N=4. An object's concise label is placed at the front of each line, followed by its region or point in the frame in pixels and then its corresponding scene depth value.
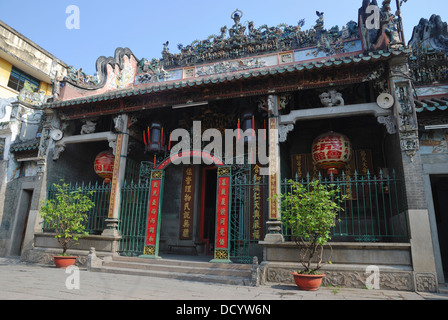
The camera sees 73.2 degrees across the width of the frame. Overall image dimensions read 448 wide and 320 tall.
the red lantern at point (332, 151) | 7.04
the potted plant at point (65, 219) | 7.74
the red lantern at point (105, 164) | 9.08
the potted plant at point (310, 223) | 5.46
